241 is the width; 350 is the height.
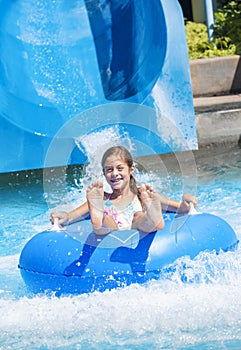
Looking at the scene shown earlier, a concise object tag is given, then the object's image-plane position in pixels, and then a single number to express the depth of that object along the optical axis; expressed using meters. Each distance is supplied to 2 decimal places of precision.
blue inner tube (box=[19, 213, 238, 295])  7.58
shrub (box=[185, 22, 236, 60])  15.82
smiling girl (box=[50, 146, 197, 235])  7.63
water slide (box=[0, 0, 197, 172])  13.33
